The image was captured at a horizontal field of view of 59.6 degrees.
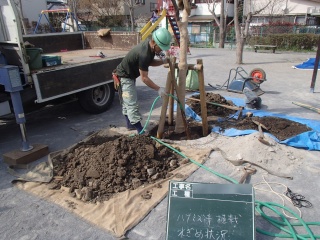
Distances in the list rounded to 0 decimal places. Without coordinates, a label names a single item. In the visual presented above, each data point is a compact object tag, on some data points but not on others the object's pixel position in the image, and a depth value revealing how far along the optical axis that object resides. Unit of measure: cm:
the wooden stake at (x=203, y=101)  436
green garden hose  258
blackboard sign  223
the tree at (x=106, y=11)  3228
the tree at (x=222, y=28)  1917
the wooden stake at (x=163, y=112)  438
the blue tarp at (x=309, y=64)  1107
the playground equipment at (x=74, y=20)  891
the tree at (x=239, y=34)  1185
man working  387
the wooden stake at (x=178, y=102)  421
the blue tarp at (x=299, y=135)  427
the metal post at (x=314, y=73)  714
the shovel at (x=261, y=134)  414
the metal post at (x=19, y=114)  382
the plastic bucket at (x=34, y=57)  447
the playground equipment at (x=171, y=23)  449
